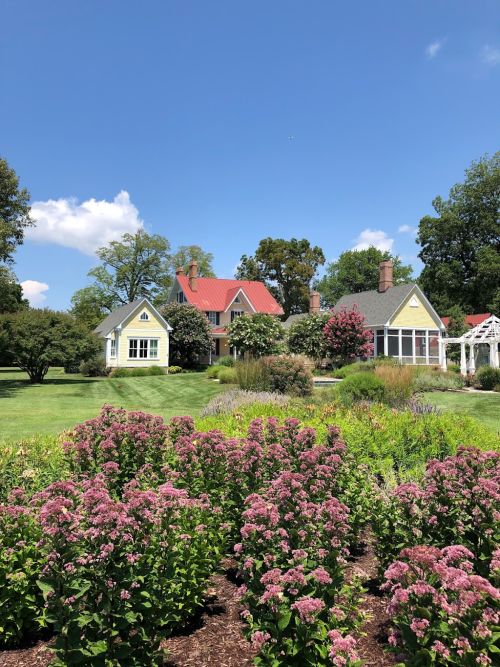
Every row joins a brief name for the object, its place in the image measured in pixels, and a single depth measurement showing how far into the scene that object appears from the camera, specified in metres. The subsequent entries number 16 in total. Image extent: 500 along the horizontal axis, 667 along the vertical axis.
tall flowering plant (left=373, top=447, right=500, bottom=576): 3.57
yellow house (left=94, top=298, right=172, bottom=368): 40.53
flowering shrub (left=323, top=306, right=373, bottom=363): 31.78
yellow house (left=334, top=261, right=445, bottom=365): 37.62
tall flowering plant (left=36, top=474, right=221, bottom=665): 2.76
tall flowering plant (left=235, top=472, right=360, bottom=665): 2.65
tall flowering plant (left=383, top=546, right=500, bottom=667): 2.29
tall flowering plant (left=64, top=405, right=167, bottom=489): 5.24
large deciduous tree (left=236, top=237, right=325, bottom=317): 62.59
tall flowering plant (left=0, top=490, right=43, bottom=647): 3.41
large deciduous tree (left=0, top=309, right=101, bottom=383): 28.69
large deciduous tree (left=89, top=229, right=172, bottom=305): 63.53
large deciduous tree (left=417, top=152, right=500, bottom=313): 51.94
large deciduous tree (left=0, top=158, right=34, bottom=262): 25.88
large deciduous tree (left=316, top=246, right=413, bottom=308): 67.06
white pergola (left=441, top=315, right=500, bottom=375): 29.81
